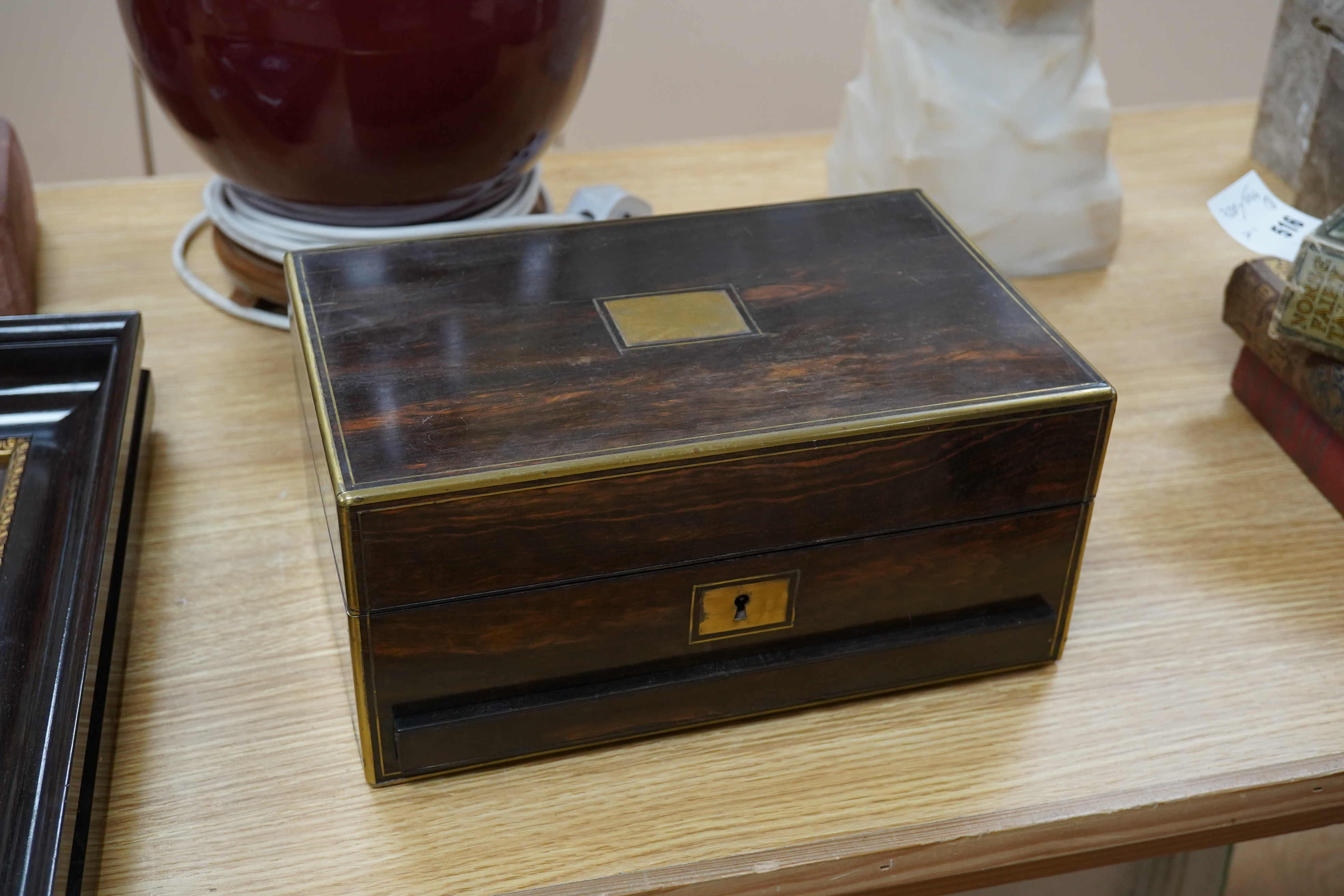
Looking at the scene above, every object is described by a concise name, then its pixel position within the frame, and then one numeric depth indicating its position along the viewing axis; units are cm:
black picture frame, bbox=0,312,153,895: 45
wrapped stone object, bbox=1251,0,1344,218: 83
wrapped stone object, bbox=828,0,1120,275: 75
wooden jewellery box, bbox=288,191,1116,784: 46
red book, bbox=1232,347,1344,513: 66
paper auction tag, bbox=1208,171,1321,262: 68
